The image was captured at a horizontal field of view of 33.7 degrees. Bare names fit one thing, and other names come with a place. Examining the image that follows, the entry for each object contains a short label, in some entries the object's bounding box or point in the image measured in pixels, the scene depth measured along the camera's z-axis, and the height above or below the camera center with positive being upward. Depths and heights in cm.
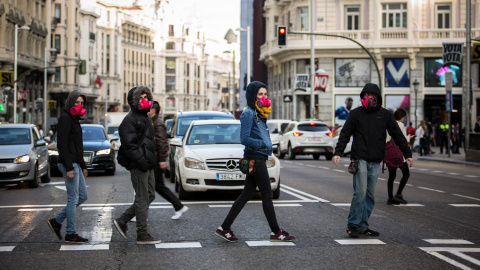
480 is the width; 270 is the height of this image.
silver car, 1811 -69
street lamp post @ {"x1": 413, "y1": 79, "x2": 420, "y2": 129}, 4700 +260
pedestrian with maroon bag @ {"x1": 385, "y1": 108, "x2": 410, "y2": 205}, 1365 -79
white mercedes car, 1396 -75
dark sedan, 2270 -83
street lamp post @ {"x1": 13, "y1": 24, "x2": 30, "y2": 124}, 5098 +422
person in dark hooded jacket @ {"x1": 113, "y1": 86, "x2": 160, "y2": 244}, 901 -24
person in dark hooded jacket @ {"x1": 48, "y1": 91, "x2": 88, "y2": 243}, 926 -40
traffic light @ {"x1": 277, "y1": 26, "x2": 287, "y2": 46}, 3501 +402
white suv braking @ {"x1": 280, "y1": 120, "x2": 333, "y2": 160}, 3356 -50
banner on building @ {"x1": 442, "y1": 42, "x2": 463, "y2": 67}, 3344 +320
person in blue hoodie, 911 -25
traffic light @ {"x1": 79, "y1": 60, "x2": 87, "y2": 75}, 5133 +385
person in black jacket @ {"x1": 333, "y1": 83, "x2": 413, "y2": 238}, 953 -22
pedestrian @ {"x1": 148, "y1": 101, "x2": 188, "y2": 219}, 1116 -74
